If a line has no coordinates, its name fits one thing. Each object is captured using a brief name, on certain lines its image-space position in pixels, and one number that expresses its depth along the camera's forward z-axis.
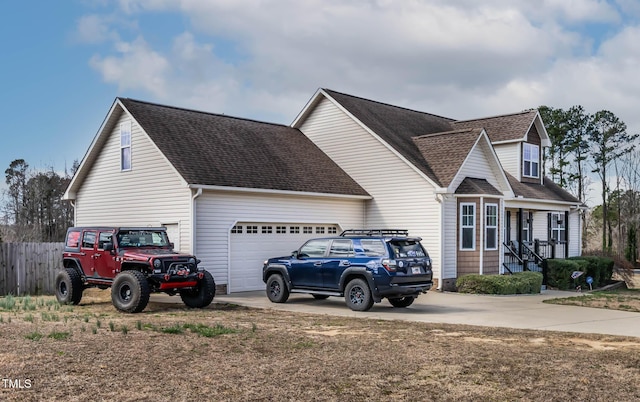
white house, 19.77
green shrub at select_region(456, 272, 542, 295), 20.88
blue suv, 15.17
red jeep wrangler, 14.67
